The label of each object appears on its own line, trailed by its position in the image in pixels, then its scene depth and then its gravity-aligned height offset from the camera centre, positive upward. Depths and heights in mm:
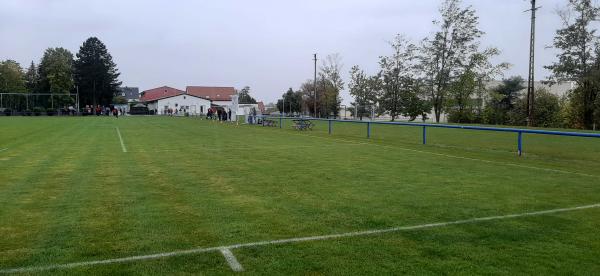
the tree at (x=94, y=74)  88812 +7974
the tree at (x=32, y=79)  91625 +7531
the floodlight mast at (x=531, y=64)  32062 +3717
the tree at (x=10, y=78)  81625 +6446
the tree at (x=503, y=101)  52969 +2259
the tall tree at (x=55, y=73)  83500 +7519
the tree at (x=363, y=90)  65125 +3927
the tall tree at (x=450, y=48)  54094 +7987
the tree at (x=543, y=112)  49625 +750
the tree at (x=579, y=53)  42750 +6008
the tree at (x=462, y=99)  52938 +2195
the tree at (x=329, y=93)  68688 +3559
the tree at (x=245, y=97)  125288 +5359
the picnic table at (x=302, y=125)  29188 -453
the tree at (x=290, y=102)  86275 +2871
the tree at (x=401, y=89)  59031 +3654
